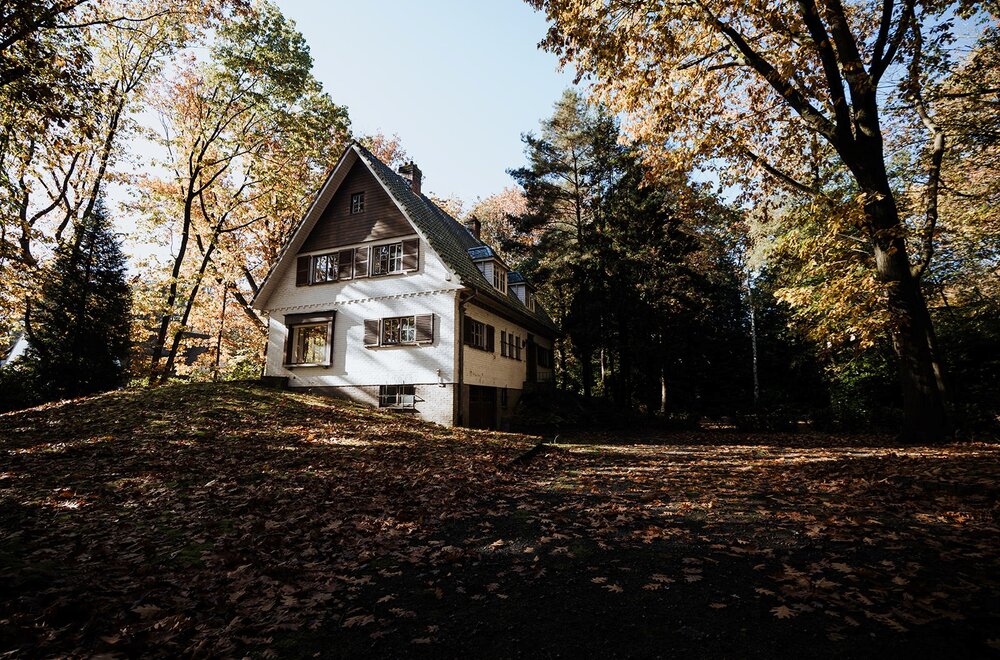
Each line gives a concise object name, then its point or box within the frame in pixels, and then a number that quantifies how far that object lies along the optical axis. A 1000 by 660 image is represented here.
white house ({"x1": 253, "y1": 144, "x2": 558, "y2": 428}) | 17.11
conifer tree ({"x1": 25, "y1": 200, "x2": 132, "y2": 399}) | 19.25
